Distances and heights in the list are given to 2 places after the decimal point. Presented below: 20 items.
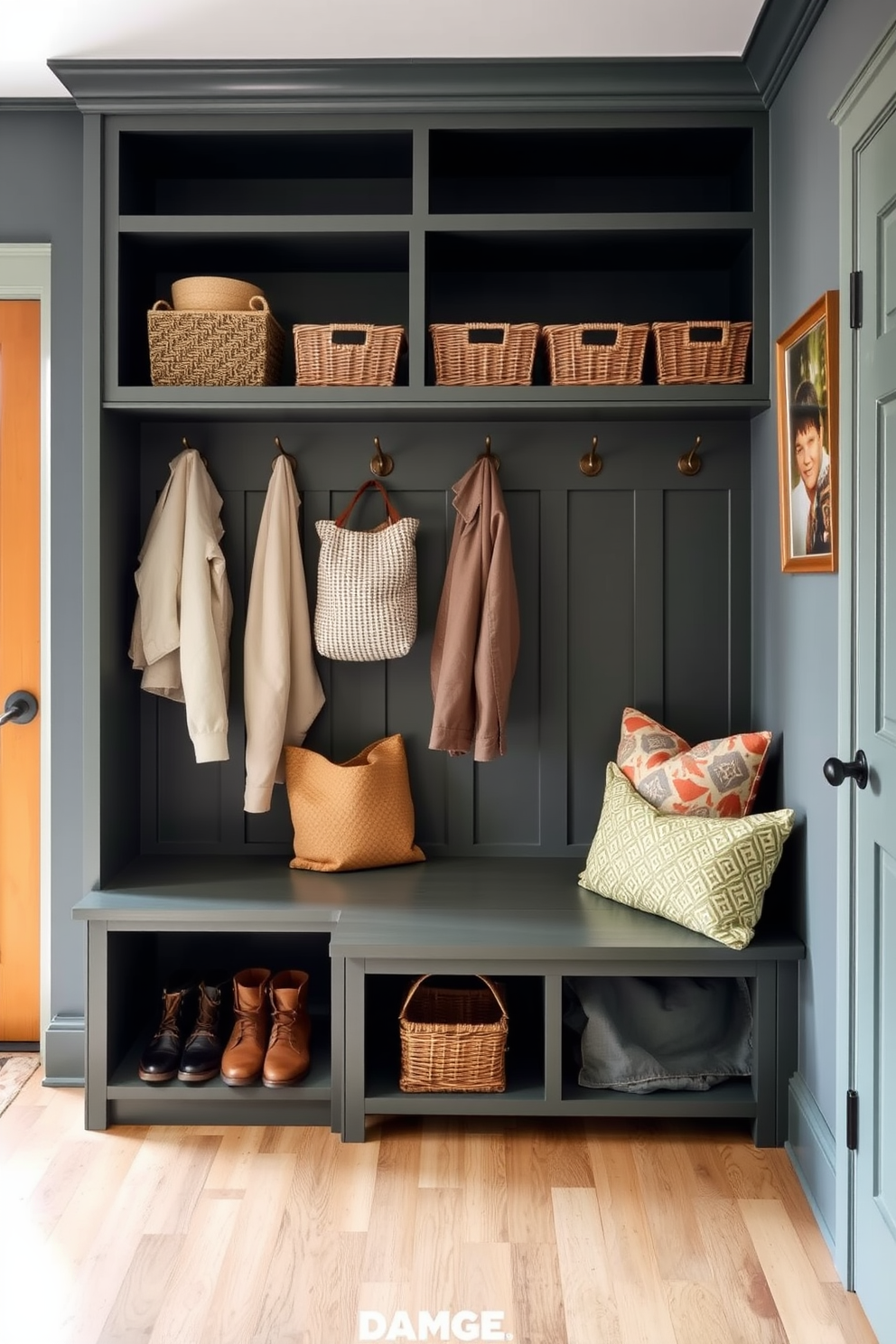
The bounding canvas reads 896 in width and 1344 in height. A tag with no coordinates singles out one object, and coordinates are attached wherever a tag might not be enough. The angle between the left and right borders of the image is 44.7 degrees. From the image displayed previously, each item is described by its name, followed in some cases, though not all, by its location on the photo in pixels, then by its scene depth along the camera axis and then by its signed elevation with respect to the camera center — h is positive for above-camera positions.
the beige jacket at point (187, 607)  2.71 +0.12
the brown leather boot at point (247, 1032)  2.51 -0.90
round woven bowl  2.64 +0.88
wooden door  2.84 +0.00
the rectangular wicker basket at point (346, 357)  2.58 +0.71
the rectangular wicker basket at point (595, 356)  2.57 +0.71
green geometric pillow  2.32 -0.46
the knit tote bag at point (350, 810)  2.74 -0.39
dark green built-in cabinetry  2.52 +0.53
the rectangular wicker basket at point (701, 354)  2.57 +0.71
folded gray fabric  2.47 -0.87
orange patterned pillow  2.52 -0.28
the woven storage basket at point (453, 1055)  2.45 -0.90
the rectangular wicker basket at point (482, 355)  2.58 +0.71
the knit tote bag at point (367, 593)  2.73 +0.16
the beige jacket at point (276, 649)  2.76 +0.01
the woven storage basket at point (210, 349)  2.61 +0.74
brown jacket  2.69 +0.06
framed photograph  2.02 +0.44
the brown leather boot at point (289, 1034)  2.49 -0.90
